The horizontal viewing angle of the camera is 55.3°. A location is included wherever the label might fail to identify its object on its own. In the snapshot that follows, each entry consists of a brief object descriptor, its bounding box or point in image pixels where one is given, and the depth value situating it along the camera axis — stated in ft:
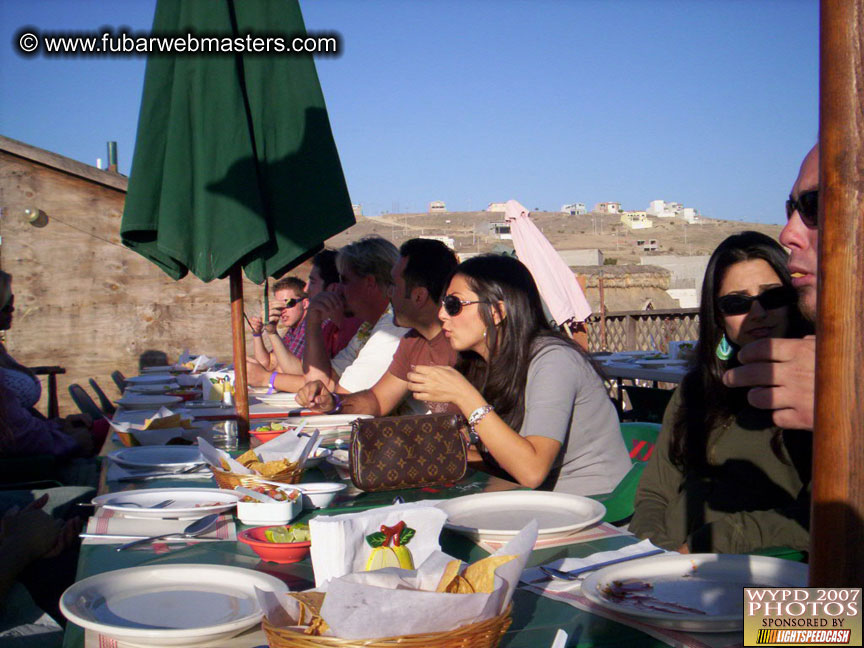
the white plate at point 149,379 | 20.23
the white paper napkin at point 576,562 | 4.70
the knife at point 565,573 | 4.79
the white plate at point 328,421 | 11.69
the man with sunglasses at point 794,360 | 4.05
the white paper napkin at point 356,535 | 4.15
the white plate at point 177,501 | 6.43
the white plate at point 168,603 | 3.93
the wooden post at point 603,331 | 44.96
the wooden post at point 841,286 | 2.33
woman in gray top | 9.23
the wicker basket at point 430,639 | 3.12
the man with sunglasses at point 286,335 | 19.97
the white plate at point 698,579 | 4.12
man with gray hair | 16.69
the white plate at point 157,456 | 8.77
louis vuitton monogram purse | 7.47
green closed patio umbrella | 10.05
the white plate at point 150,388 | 17.91
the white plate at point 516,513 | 5.72
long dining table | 4.00
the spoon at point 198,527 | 6.00
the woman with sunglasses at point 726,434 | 7.72
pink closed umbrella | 29.32
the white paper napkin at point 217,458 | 7.45
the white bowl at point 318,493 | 6.88
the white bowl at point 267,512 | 6.25
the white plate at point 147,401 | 15.35
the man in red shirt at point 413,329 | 13.75
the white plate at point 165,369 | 24.03
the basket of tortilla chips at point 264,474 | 7.33
